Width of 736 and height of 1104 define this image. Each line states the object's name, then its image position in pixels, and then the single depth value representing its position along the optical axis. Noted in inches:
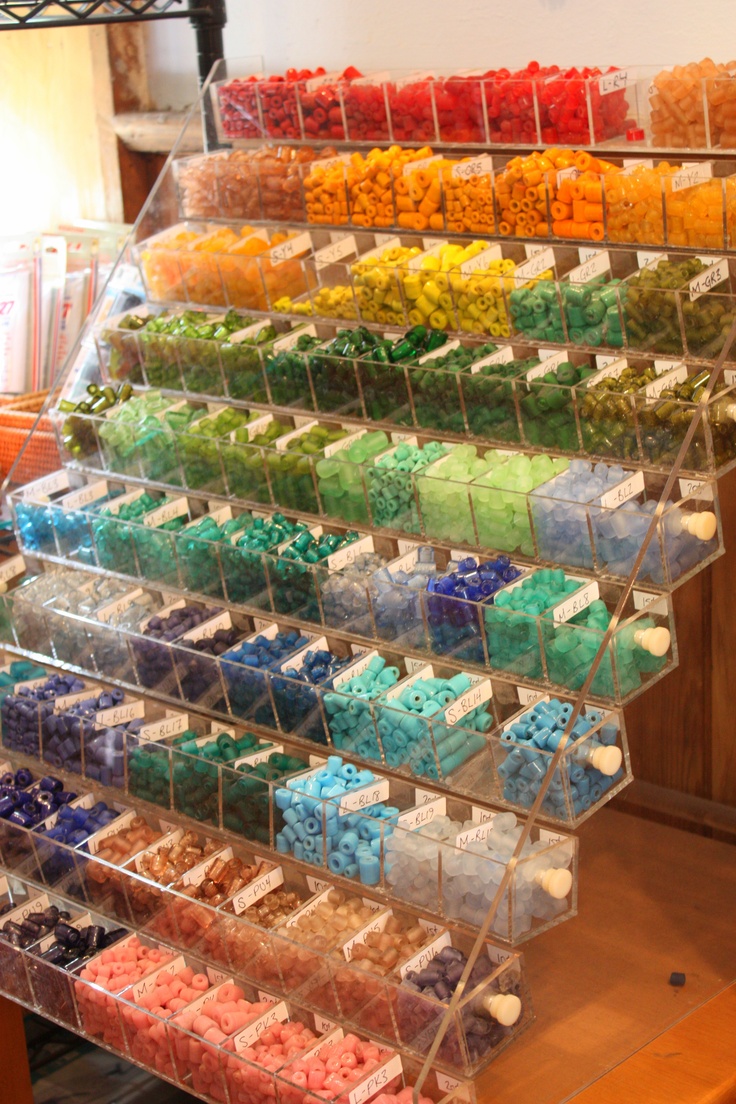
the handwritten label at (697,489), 87.1
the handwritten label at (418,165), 116.3
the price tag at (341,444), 108.0
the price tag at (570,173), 106.6
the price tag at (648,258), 100.9
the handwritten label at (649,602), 85.7
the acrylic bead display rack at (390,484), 88.4
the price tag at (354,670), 95.7
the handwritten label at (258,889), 92.7
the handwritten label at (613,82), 109.3
